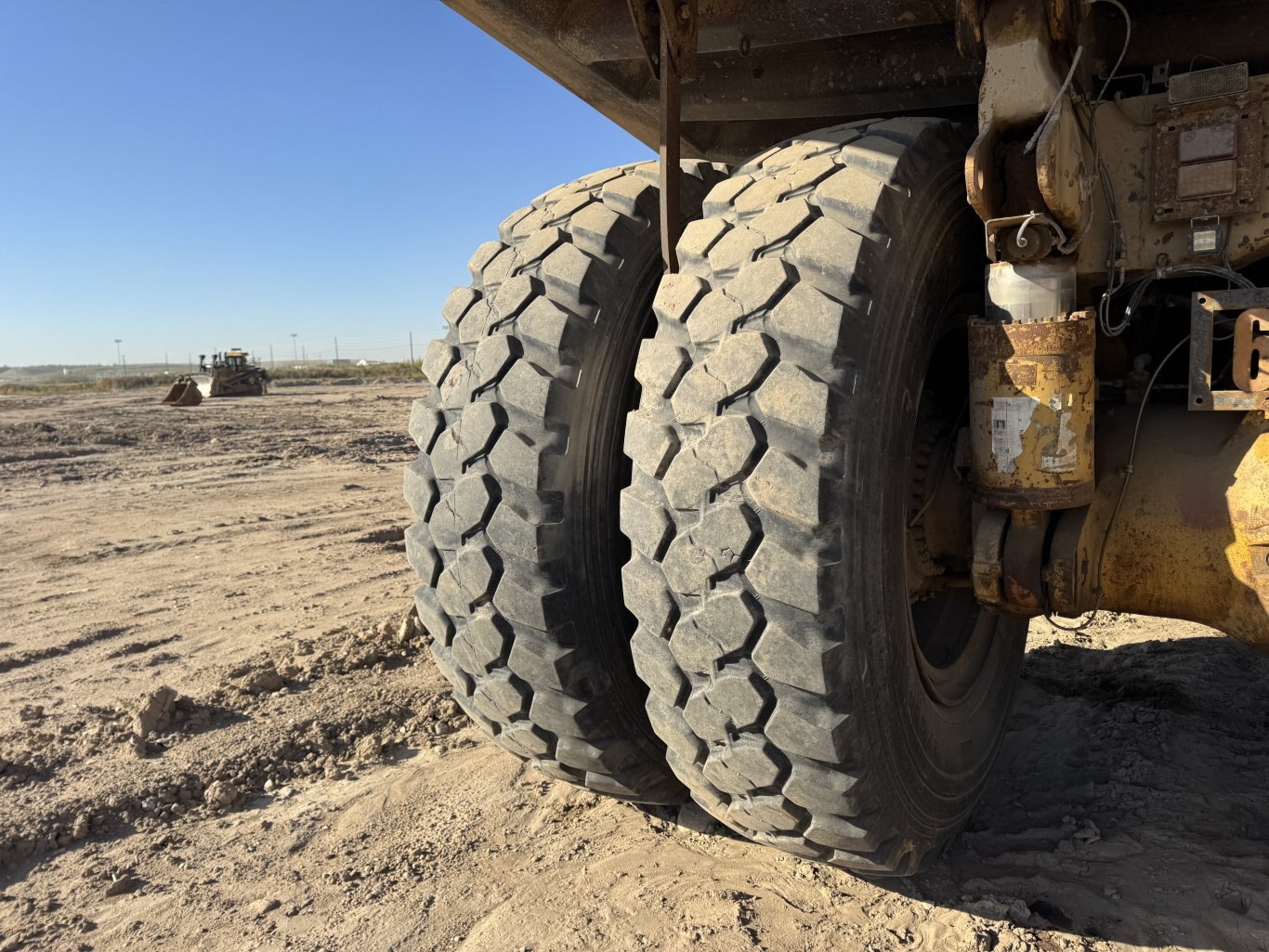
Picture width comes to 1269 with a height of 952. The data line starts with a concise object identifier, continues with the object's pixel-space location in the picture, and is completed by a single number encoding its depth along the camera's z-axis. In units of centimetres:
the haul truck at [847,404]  192
